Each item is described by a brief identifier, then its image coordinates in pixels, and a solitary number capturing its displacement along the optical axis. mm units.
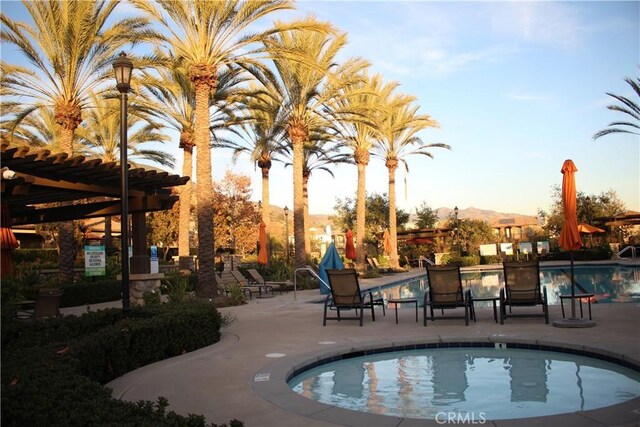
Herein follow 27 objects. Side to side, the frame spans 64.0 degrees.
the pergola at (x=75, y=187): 7898
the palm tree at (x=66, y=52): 16391
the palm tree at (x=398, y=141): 29469
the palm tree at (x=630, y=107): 22234
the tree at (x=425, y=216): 46312
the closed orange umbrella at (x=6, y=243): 9109
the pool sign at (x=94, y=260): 15172
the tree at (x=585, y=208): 40819
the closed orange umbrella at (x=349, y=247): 21859
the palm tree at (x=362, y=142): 27453
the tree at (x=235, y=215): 40031
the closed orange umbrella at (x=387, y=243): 29422
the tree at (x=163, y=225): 37656
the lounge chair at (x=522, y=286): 9477
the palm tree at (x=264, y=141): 24141
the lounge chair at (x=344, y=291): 10156
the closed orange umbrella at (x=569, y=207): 9305
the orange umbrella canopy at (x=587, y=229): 28406
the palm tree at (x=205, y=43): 15023
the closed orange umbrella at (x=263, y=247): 18391
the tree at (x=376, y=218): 40500
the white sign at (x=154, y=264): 14047
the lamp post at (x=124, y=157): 8008
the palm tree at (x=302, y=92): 21406
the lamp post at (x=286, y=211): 31203
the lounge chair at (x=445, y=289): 9711
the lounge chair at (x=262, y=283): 18328
